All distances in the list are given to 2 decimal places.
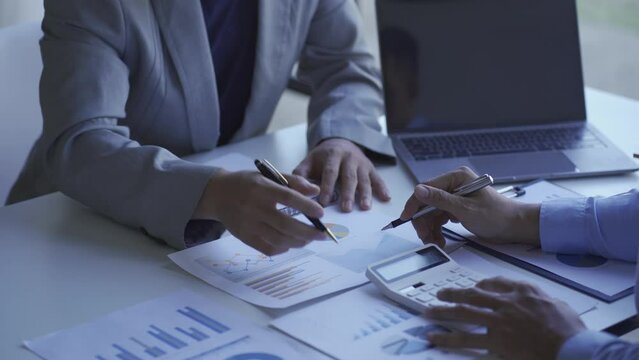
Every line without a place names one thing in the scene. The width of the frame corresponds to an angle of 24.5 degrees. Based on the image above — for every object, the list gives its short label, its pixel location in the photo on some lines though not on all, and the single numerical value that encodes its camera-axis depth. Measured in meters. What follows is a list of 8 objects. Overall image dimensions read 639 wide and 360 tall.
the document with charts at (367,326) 1.61
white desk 1.69
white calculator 1.69
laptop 2.15
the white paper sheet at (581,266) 1.75
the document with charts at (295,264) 1.73
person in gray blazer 1.84
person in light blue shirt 1.61
